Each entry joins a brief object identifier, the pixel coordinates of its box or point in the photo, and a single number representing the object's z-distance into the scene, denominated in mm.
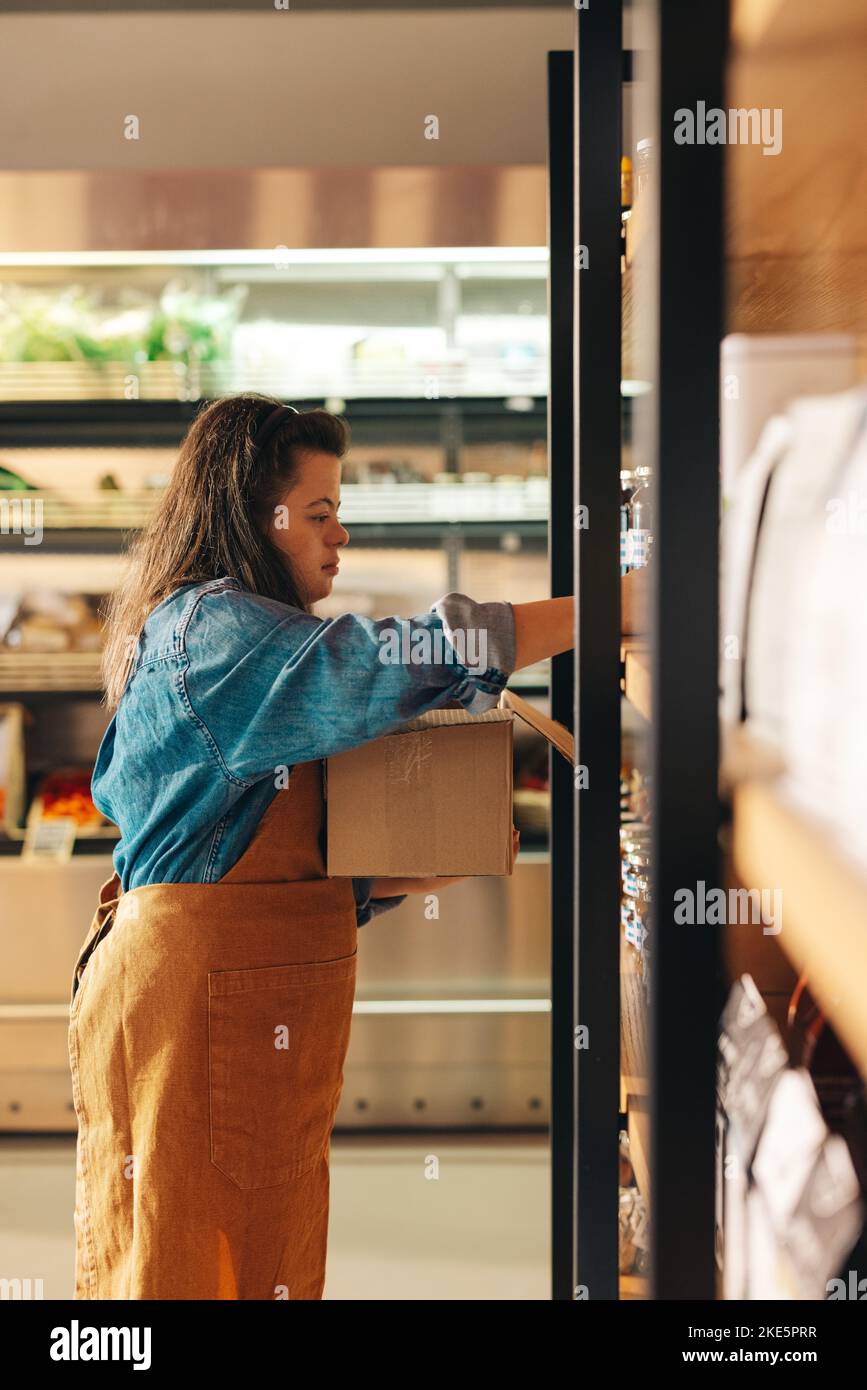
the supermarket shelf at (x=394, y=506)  3424
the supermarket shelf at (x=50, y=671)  3408
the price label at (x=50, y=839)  3363
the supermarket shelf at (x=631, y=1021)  1540
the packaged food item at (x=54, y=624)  3484
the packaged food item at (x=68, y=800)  3480
